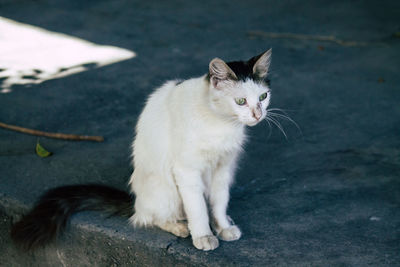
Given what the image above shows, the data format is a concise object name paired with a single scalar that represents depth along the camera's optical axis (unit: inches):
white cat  107.5
